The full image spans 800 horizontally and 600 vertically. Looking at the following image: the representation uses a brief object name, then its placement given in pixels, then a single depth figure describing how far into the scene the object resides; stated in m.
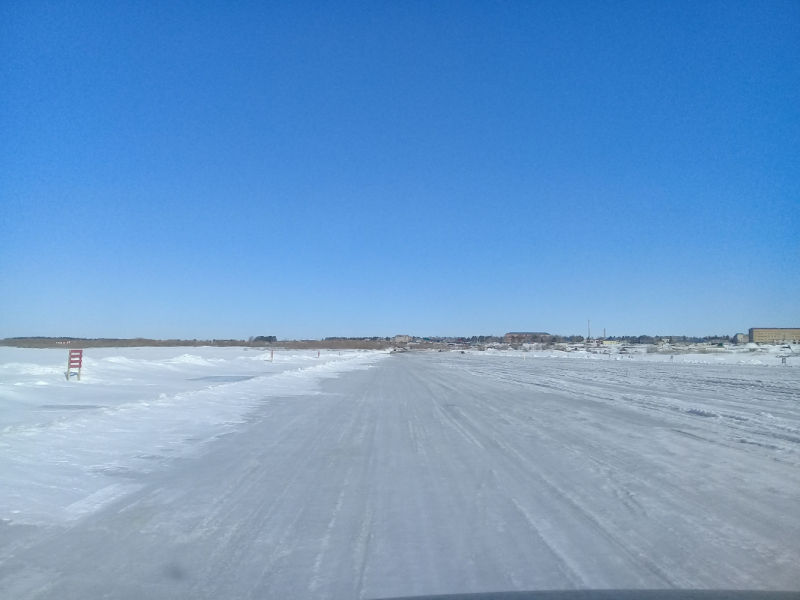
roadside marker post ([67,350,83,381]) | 21.44
